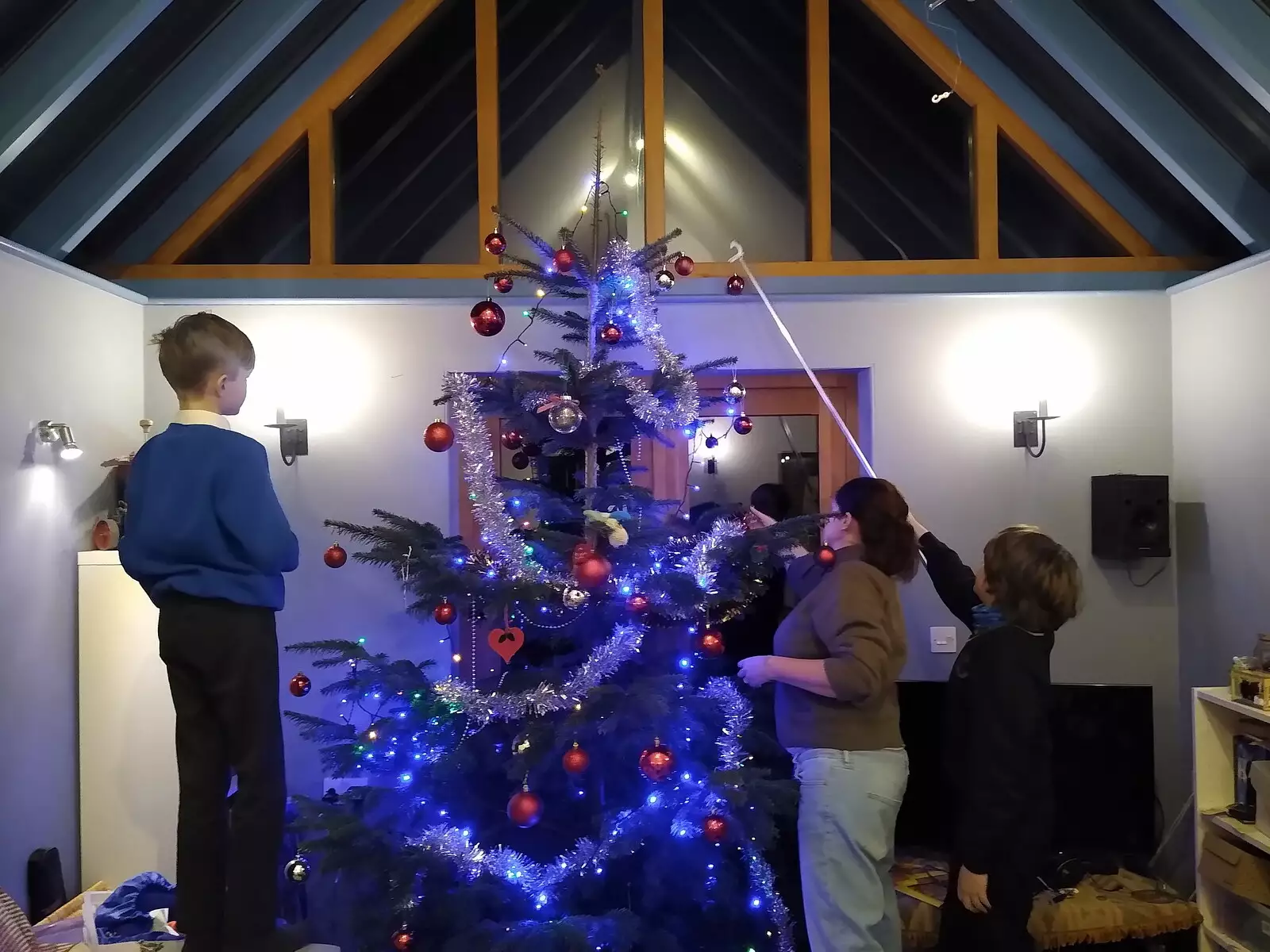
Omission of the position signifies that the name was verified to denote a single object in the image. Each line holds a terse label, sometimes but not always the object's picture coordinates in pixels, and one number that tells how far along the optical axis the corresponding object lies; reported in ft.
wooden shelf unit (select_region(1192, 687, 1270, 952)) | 8.68
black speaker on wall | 10.25
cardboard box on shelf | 8.08
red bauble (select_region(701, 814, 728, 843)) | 6.70
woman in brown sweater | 6.76
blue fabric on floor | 7.42
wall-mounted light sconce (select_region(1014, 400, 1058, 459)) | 10.73
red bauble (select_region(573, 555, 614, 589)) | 6.29
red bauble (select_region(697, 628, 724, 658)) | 7.18
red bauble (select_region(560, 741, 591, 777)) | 6.31
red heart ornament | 6.81
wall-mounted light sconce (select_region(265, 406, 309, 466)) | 10.56
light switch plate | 10.75
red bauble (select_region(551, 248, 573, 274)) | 7.22
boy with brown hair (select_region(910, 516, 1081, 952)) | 6.65
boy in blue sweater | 5.74
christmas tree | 6.73
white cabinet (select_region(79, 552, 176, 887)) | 9.58
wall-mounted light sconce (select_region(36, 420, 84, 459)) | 9.09
